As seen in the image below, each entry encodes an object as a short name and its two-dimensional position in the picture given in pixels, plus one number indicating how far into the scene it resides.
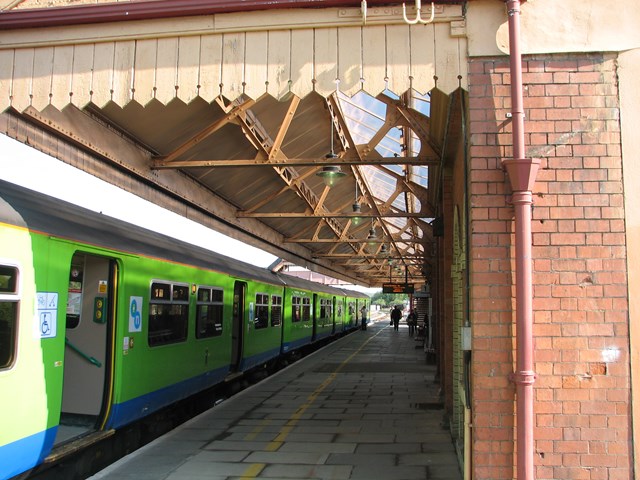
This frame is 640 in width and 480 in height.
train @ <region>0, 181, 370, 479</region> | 4.77
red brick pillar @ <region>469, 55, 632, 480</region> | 4.19
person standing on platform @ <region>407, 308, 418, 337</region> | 33.40
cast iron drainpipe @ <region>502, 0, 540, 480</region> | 4.03
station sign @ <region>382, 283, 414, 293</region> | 27.87
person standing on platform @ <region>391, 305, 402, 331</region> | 39.22
